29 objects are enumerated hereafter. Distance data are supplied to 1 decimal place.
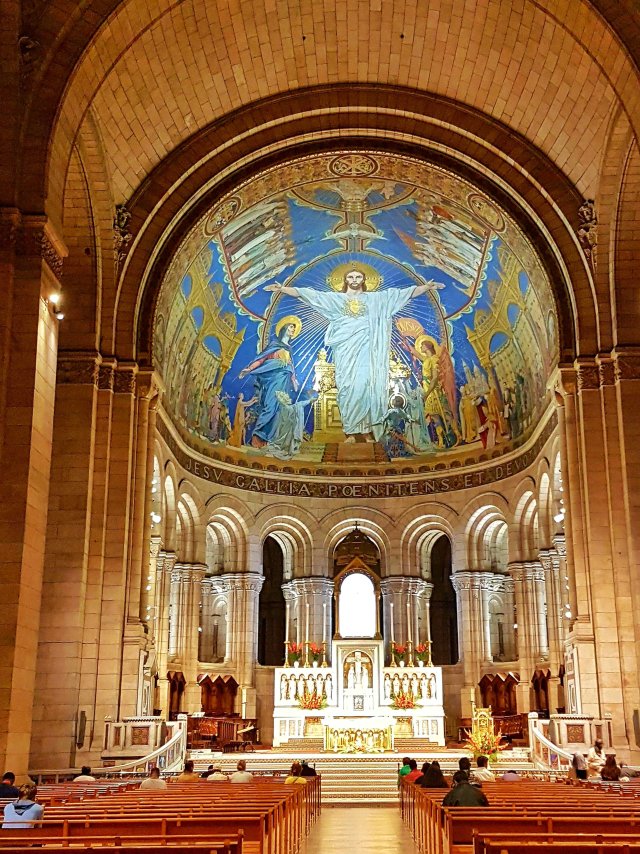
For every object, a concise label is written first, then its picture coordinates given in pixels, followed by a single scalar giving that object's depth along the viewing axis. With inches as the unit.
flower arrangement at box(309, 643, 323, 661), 1312.7
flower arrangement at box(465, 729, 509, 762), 951.5
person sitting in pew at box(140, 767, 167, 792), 547.5
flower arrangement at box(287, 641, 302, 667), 1323.8
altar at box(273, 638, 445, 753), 1219.9
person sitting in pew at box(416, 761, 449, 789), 558.9
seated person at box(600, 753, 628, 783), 622.2
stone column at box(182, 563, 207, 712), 1274.6
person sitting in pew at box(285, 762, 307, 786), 644.5
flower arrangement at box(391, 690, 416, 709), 1222.9
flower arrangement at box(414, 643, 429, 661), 1318.9
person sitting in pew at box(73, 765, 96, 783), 640.5
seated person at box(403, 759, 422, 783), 653.2
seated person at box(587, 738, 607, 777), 783.1
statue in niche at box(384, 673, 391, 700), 1274.6
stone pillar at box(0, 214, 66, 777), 606.5
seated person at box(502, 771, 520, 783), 621.0
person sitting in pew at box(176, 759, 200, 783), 658.4
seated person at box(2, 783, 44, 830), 329.1
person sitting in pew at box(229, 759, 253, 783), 629.9
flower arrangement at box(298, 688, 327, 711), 1235.2
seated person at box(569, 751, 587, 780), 655.1
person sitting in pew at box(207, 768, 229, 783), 645.3
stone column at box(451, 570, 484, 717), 1354.6
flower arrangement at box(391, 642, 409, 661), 1328.7
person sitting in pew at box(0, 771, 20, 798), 498.3
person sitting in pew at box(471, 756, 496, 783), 585.6
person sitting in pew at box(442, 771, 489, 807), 408.5
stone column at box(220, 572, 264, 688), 1363.2
